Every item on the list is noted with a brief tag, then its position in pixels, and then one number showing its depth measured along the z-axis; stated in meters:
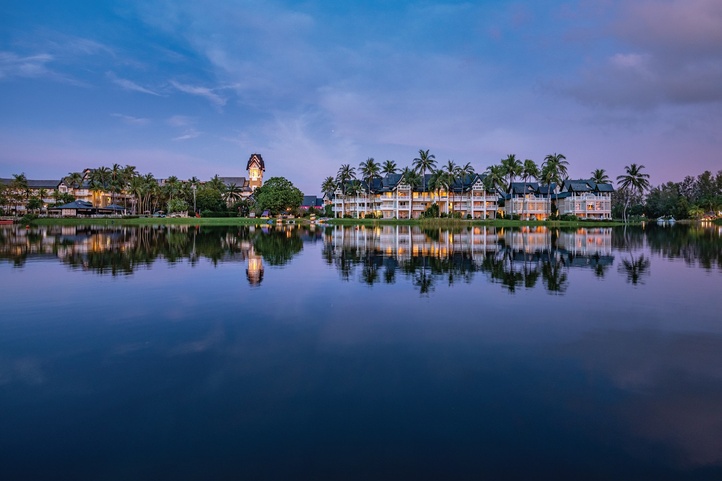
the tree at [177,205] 123.69
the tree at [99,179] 130.88
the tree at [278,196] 121.81
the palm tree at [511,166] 111.94
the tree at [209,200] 129.00
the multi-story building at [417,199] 126.31
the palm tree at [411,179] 121.19
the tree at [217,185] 138.80
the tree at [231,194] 140.35
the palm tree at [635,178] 112.50
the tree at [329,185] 137.49
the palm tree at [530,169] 111.82
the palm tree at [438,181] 113.81
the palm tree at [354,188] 129.35
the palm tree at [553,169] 108.81
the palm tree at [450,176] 113.69
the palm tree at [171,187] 133.12
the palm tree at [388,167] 124.06
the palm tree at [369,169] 121.38
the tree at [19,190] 122.19
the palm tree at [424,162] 117.79
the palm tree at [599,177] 125.26
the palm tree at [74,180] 141.50
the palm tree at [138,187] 124.53
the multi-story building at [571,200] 123.88
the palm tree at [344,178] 129.25
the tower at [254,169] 186.12
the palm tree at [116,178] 131.38
